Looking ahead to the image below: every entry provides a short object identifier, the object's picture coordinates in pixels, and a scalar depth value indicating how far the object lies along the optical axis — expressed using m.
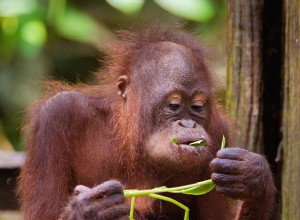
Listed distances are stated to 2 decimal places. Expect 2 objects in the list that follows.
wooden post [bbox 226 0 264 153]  11.23
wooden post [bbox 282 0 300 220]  10.33
